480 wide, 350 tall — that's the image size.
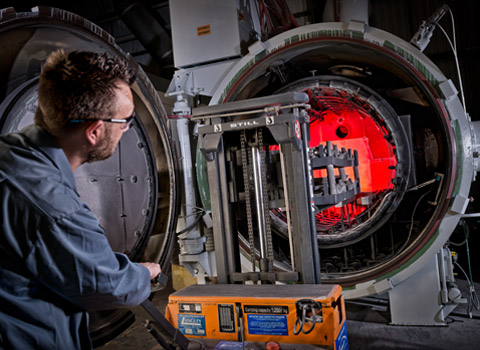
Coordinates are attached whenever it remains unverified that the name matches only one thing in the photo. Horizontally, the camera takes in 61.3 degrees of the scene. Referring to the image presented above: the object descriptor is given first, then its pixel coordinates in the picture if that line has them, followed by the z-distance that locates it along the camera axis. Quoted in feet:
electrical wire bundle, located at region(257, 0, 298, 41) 10.10
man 3.13
